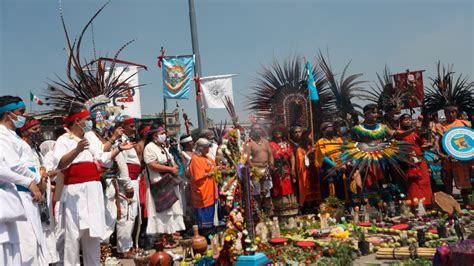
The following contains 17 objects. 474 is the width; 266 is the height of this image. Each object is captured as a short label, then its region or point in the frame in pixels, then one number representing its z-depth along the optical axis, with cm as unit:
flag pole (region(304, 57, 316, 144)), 981
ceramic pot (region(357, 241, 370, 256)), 619
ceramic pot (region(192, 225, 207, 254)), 627
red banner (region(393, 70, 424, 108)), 1170
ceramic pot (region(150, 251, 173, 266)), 523
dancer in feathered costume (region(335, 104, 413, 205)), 873
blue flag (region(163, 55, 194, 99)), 1180
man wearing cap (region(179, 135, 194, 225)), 875
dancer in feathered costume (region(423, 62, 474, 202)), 920
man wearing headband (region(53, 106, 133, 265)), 521
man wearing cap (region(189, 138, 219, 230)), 796
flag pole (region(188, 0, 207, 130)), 1196
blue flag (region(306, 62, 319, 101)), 1054
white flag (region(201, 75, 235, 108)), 1203
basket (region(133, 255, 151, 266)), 544
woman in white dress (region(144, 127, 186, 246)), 763
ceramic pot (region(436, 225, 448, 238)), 651
